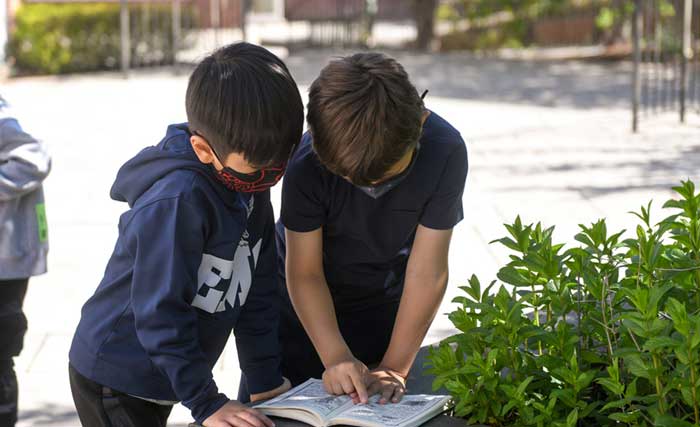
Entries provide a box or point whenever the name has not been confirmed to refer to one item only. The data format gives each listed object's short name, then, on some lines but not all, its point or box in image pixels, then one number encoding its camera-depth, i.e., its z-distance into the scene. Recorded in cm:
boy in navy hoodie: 235
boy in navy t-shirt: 238
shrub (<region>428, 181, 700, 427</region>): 205
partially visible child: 364
